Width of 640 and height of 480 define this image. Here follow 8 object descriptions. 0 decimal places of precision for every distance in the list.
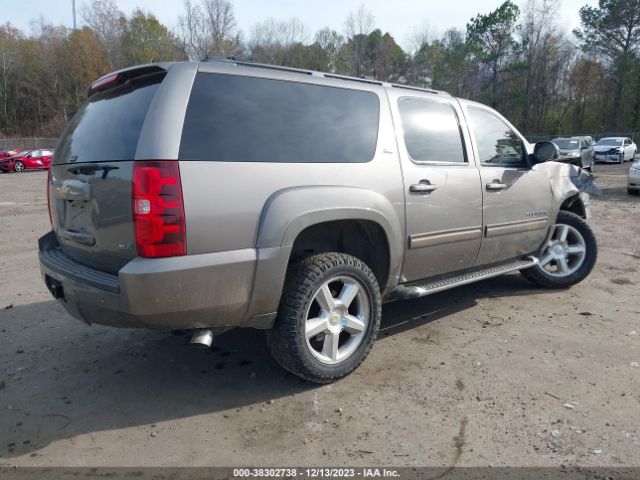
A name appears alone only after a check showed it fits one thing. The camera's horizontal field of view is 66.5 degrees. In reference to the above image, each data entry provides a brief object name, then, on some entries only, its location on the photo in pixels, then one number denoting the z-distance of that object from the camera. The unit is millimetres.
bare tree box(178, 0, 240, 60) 38156
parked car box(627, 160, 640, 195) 12891
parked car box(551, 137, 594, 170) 23312
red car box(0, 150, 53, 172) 28516
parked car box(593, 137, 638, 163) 27922
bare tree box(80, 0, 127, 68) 52438
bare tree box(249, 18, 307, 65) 42719
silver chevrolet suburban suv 2523
